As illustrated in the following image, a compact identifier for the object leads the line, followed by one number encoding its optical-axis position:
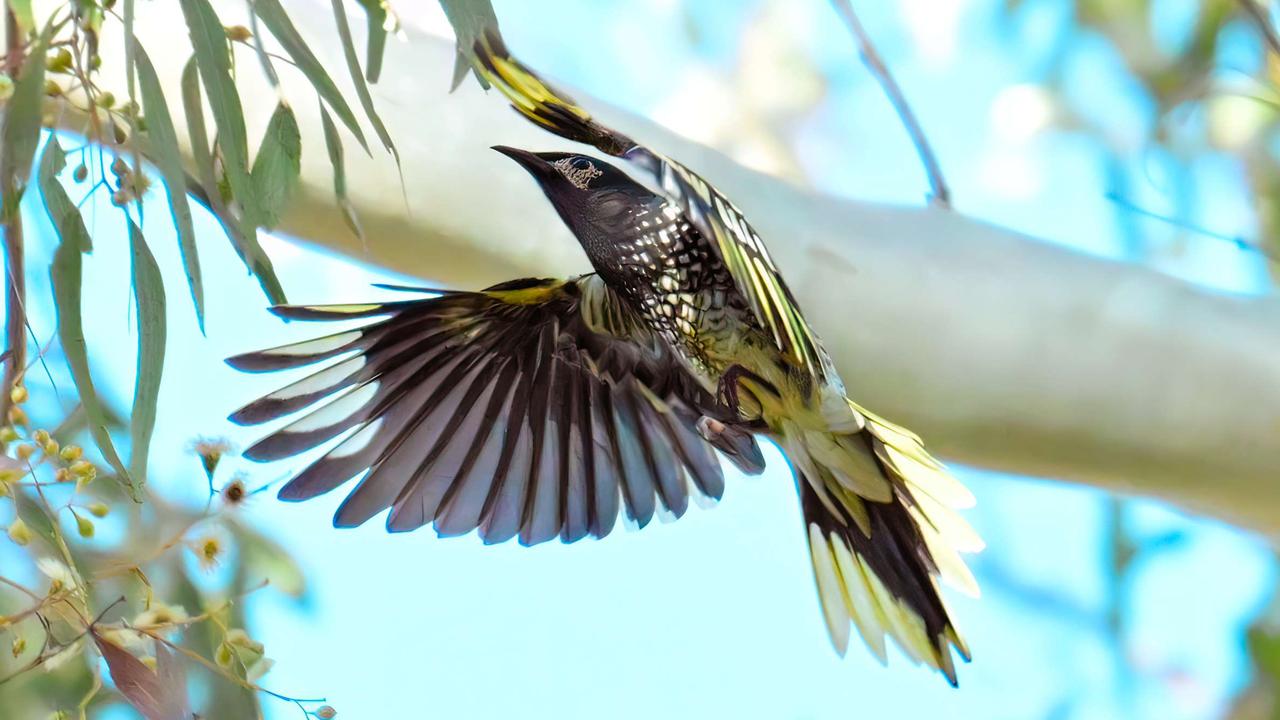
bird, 6.53
